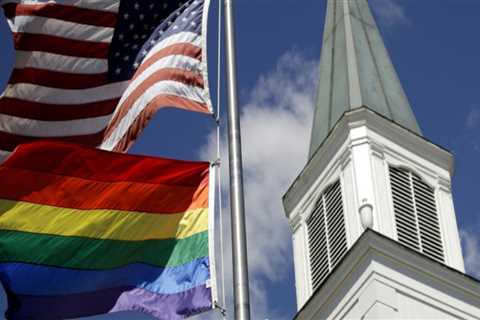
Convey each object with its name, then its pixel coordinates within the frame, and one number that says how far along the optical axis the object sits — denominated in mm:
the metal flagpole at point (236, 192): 11445
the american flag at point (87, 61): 15414
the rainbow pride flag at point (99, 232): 13734
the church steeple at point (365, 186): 25391
